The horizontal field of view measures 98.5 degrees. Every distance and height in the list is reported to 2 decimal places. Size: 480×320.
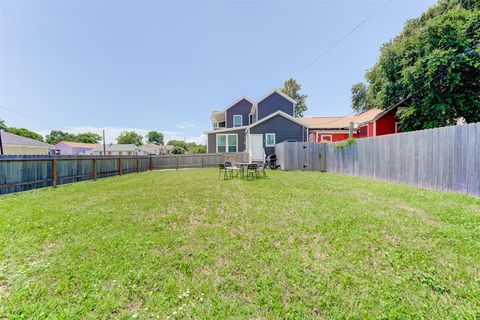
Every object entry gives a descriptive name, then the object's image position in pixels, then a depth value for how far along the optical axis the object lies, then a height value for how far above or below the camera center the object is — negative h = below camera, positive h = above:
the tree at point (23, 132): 46.03 +6.08
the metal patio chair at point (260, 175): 10.68 -1.06
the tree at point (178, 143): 86.06 +5.79
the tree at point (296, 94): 36.22 +10.87
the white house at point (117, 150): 47.91 +1.66
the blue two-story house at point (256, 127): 16.80 +2.43
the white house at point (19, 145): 20.79 +1.35
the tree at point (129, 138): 74.38 +6.83
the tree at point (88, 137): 71.19 +7.03
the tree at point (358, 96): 32.22 +9.41
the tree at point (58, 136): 70.38 +7.47
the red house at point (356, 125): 16.05 +2.67
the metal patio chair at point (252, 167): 9.93 -0.55
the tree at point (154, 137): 90.06 +8.56
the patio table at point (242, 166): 10.35 -0.54
